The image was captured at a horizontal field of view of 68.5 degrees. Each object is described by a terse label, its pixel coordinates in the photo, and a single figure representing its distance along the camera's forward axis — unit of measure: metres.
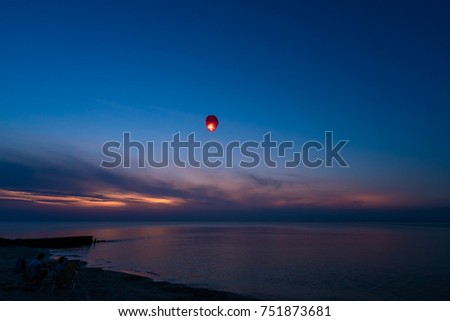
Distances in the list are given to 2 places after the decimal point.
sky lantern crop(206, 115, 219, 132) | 16.67
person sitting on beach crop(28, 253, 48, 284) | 12.98
